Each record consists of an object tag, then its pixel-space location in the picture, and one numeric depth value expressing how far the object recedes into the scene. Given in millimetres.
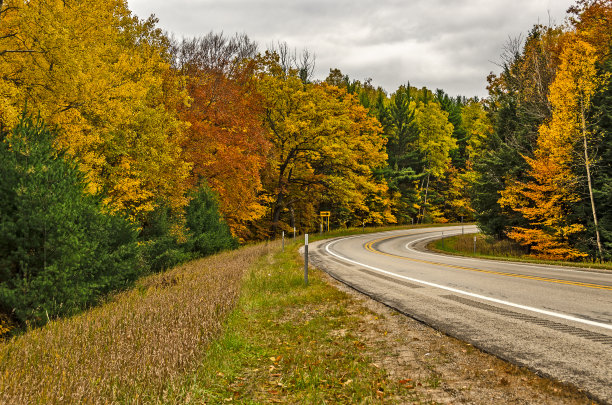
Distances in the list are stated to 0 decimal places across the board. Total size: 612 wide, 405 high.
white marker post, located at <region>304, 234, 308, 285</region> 9750
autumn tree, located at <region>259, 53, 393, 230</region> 30125
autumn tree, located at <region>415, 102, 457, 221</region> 52062
